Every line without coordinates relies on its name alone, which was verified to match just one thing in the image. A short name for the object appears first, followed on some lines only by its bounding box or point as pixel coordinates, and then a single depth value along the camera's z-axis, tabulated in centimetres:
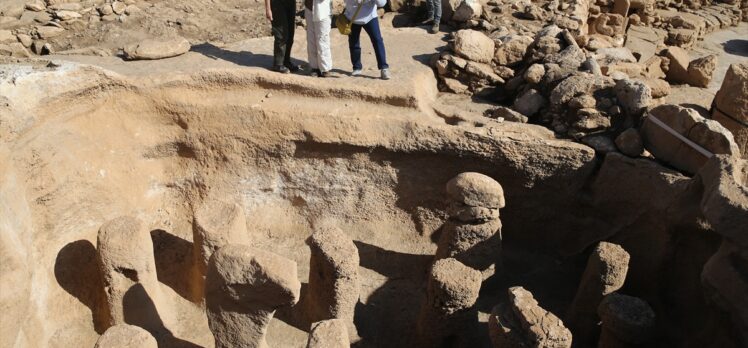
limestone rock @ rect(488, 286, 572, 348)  376
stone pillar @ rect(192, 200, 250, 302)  491
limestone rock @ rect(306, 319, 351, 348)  359
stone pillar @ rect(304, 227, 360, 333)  465
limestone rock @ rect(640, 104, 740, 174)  489
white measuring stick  492
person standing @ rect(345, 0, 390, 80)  576
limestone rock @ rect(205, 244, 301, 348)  376
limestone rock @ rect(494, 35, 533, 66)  662
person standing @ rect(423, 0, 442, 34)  731
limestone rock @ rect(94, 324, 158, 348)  361
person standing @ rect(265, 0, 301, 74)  598
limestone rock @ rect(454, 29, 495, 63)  653
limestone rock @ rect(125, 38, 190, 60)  616
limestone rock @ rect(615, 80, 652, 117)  552
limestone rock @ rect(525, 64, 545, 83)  616
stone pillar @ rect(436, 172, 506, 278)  493
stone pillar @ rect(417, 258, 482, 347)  430
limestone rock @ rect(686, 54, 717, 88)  716
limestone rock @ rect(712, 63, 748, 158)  518
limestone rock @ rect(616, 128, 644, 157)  530
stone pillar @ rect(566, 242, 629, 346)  463
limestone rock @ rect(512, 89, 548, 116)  598
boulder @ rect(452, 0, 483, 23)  725
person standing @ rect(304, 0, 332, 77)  585
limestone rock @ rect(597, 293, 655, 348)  427
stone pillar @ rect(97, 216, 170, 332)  464
